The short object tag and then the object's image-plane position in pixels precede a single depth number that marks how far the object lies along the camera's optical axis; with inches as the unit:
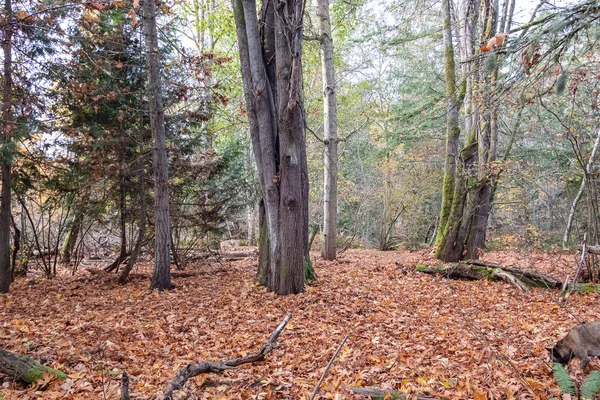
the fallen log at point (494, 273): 260.7
